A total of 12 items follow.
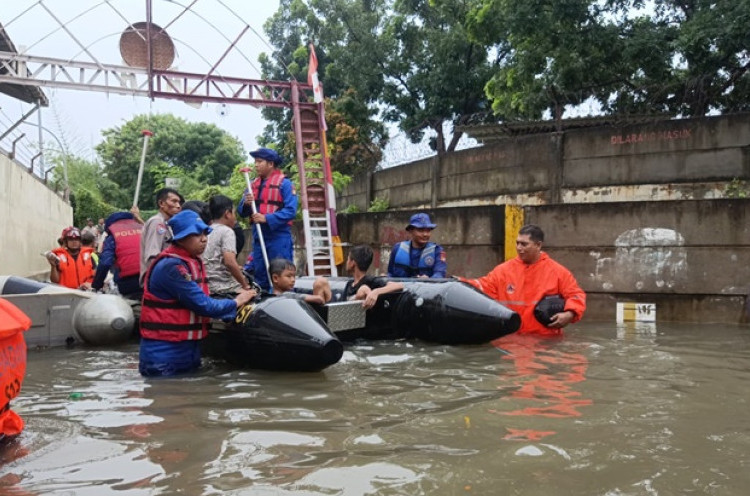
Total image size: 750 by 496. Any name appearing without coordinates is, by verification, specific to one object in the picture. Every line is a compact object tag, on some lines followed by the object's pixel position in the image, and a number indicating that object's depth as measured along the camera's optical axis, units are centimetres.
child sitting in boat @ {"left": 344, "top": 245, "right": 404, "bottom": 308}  591
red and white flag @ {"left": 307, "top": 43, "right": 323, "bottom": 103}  1264
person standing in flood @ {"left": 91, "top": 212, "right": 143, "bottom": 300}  689
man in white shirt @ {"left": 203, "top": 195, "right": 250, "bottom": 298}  543
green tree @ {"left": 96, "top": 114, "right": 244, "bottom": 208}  3897
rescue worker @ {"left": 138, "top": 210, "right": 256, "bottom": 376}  443
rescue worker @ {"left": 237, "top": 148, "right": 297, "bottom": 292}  668
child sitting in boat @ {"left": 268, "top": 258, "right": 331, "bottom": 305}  531
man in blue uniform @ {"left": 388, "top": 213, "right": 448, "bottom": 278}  685
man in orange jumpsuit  602
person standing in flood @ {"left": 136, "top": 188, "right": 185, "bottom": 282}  582
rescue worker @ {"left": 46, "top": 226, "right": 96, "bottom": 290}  856
